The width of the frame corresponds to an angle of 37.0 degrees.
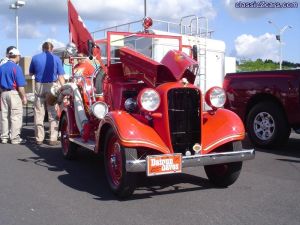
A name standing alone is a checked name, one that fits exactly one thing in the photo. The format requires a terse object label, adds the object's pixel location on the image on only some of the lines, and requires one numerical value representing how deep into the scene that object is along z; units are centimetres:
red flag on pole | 759
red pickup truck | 821
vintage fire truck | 507
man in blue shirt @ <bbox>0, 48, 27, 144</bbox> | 949
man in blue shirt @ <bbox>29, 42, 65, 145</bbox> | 939
